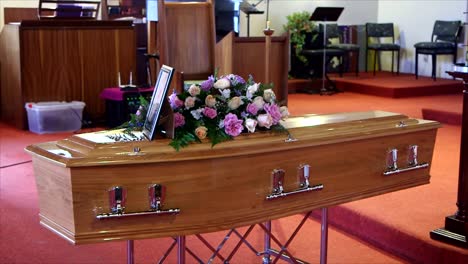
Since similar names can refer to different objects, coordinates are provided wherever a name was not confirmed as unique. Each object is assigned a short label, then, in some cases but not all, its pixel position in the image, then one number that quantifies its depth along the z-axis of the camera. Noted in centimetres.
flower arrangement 213
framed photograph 206
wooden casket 194
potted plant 1072
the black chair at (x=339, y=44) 1076
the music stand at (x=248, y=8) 979
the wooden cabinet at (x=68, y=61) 721
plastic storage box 704
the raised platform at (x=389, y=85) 977
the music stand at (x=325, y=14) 998
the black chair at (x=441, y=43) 1036
